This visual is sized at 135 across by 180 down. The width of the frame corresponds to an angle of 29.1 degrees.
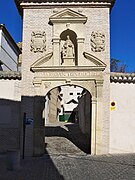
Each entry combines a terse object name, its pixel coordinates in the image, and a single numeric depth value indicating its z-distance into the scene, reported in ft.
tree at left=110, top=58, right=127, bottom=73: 117.95
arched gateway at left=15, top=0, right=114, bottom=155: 35.91
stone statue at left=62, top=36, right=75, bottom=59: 37.72
